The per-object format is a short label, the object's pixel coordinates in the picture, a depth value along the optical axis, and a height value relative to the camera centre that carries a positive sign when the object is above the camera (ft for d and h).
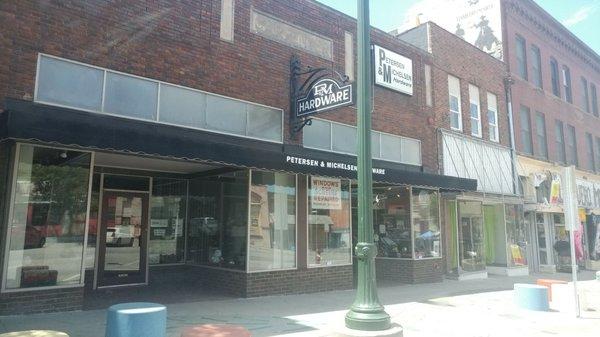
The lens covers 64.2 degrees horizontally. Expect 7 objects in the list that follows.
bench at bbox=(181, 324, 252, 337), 16.81 -3.38
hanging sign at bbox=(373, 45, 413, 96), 45.91 +16.43
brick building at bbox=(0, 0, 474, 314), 24.95 +4.99
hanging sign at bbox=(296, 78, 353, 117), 32.30 +9.92
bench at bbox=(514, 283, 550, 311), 32.89 -3.98
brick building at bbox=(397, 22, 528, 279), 53.21 +10.14
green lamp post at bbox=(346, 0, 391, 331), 22.34 +1.24
